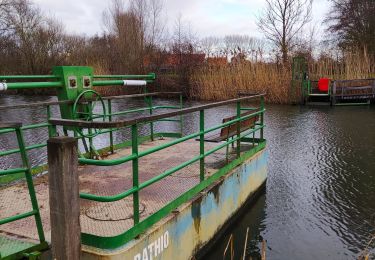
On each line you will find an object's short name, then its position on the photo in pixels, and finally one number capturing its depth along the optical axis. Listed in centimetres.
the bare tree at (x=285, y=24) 2705
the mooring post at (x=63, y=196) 272
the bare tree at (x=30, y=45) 3170
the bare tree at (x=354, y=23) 2691
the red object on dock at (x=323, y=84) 2008
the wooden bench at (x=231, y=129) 574
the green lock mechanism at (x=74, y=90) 486
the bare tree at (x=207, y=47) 2374
